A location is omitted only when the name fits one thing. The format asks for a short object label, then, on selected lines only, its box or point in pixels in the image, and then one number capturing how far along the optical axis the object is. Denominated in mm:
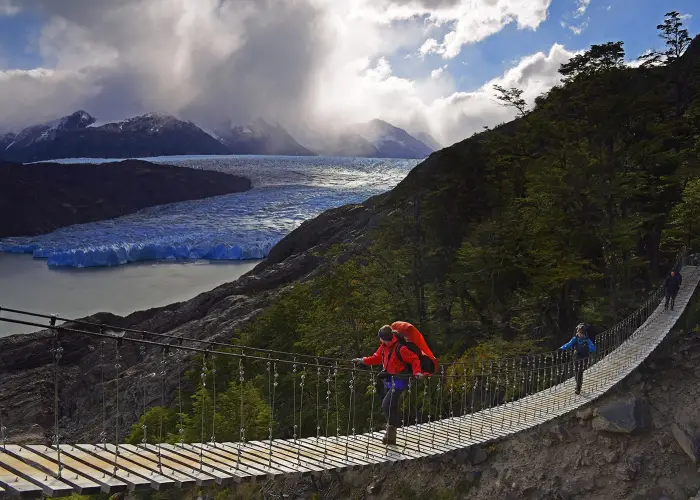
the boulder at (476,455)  7551
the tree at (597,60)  14258
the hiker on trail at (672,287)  11951
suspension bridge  4031
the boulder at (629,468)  6691
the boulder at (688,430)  6595
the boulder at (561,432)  7367
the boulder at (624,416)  7125
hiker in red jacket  5832
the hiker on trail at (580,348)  8172
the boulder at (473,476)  7441
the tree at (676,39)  23766
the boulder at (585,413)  7484
